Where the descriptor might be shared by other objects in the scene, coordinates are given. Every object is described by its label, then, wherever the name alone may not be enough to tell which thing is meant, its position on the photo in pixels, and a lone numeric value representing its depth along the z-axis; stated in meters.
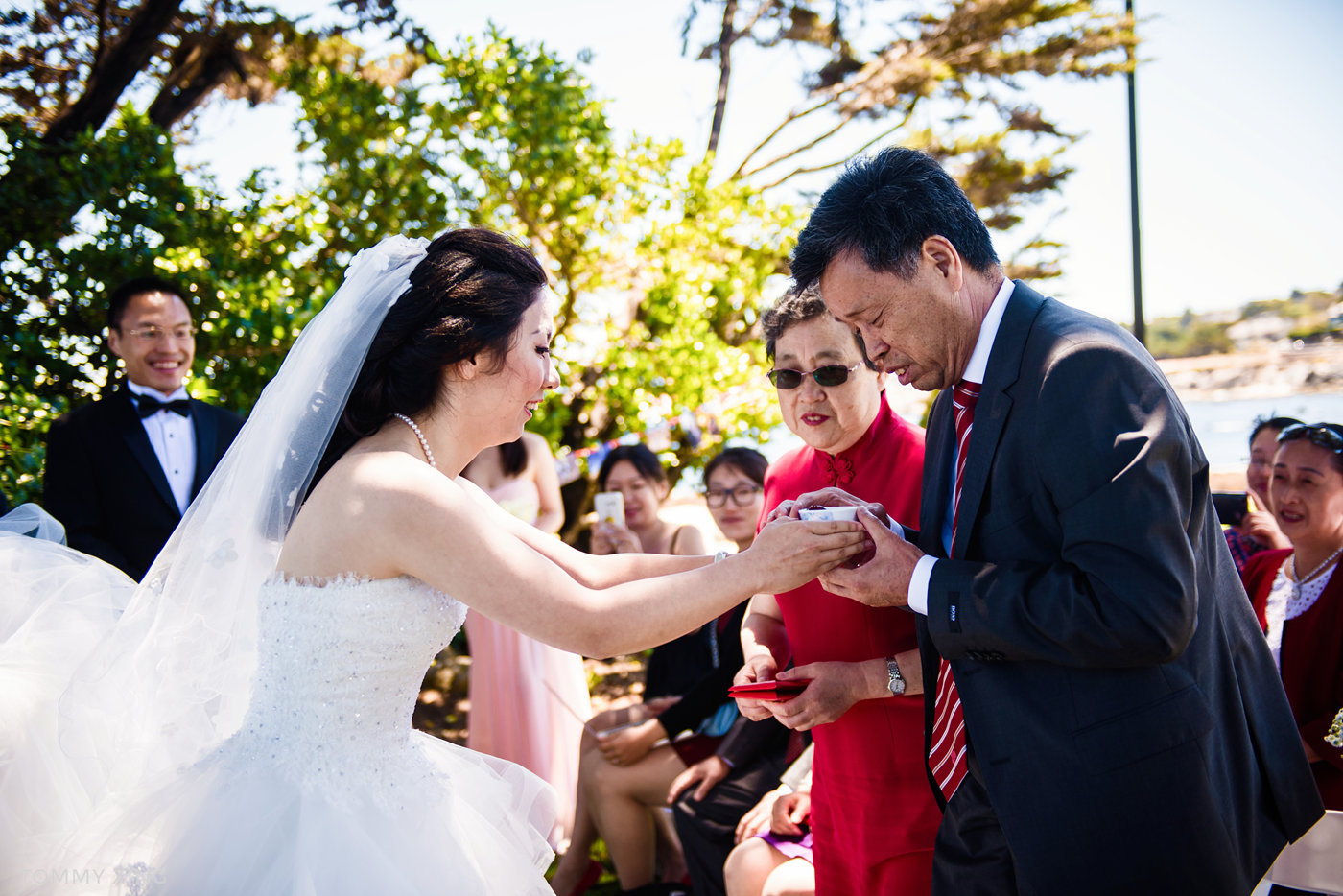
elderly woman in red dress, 2.33
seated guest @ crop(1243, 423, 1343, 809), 3.30
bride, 2.02
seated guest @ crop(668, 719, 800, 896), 3.55
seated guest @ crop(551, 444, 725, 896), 4.10
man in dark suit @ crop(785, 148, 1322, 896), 1.67
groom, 4.28
